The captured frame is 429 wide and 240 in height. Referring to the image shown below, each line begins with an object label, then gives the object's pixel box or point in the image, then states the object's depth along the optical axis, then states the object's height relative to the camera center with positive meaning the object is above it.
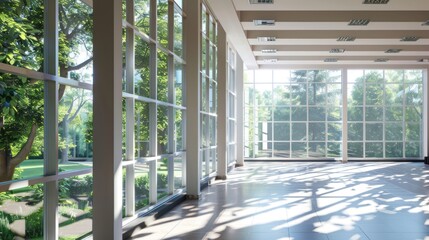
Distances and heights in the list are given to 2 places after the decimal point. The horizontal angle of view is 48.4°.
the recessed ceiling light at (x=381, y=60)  22.70 +3.50
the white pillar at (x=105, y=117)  5.59 +0.19
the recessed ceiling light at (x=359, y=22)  14.43 +3.40
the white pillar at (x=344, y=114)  26.20 +1.02
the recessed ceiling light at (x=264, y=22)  14.52 +3.40
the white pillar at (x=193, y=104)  11.06 +0.67
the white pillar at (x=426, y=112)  25.50 +1.09
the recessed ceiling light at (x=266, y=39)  17.28 +3.43
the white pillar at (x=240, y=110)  23.16 +1.11
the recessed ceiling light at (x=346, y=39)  17.16 +3.42
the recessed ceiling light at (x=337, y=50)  19.83 +3.45
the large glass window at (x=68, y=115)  4.32 +0.22
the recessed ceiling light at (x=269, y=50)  19.96 +3.47
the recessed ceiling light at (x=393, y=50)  19.75 +3.44
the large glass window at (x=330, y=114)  27.81 +1.10
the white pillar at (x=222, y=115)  16.31 +0.61
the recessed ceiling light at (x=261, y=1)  12.50 +3.45
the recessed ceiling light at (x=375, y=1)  12.10 +3.34
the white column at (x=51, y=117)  5.03 +0.17
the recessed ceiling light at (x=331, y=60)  22.88 +3.52
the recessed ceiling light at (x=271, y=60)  23.15 +3.57
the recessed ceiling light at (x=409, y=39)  17.06 +3.39
